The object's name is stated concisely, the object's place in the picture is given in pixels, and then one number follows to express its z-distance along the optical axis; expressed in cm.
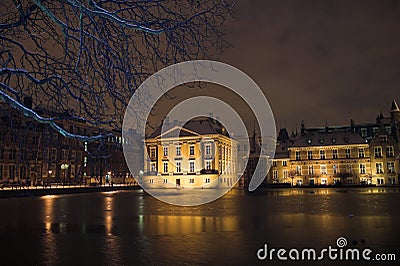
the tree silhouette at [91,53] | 624
